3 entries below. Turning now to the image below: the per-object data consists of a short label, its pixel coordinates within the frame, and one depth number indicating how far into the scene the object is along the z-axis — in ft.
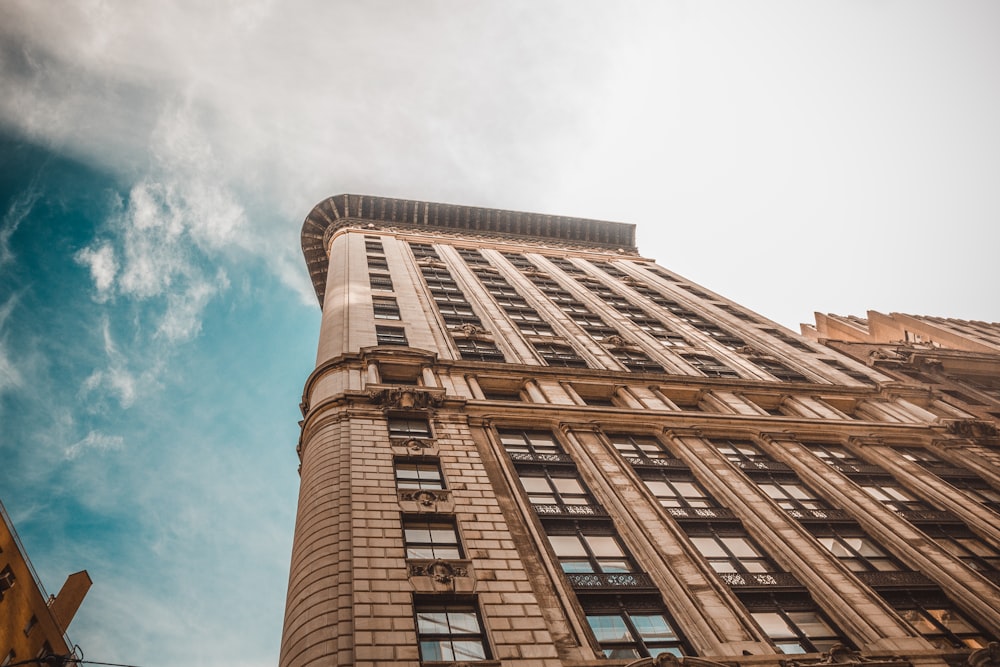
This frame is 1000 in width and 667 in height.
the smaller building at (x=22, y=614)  68.39
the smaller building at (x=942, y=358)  123.34
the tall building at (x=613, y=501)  52.65
